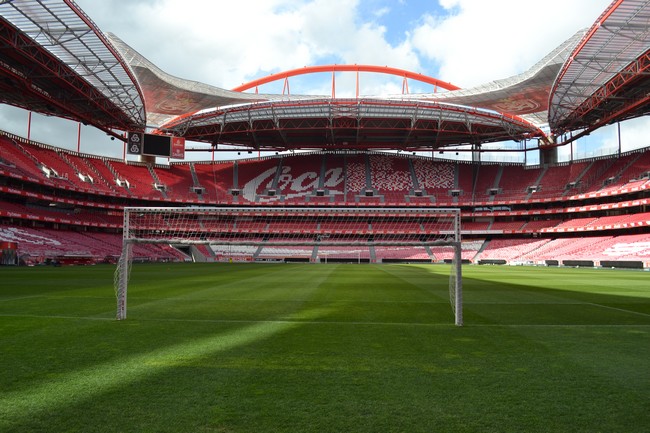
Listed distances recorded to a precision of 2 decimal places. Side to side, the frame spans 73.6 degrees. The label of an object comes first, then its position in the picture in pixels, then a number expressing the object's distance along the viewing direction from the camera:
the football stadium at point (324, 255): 4.02
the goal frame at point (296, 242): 8.29
